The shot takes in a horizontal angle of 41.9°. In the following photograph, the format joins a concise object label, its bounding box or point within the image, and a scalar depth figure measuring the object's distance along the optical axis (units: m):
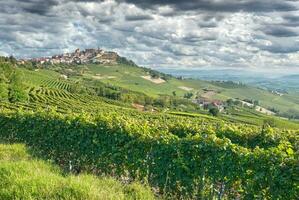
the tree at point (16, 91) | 108.49
